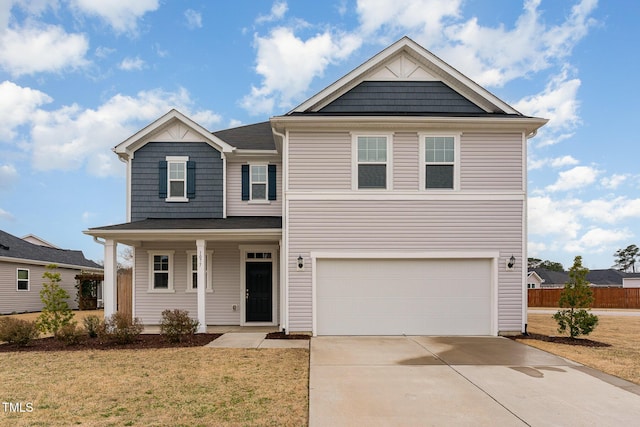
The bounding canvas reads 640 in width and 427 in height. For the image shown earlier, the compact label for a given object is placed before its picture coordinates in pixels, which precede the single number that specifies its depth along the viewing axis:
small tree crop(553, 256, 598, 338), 10.56
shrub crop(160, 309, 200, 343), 10.19
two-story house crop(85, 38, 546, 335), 11.16
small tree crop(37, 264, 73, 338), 10.56
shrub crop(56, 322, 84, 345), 10.07
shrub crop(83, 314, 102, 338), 10.95
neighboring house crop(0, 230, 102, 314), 20.09
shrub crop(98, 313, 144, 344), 10.12
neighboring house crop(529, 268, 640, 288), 44.19
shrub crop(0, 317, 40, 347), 10.05
